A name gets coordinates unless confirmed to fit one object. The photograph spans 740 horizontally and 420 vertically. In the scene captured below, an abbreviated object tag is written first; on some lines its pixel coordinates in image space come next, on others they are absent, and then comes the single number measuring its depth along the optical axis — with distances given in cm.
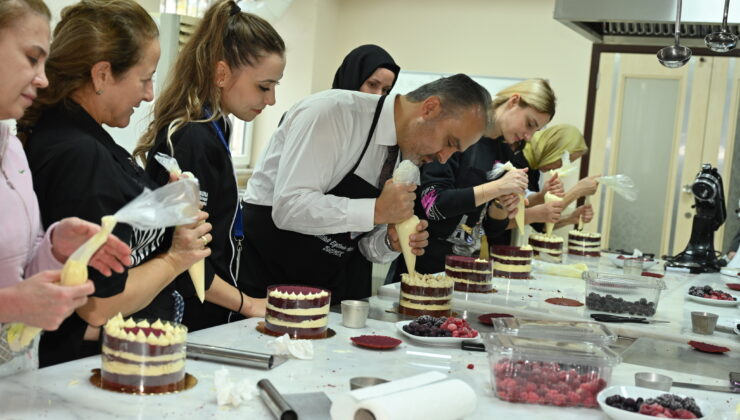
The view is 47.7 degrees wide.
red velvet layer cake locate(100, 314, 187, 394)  163
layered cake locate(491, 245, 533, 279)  372
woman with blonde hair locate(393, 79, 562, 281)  370
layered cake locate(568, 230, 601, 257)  504
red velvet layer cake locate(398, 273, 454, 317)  268
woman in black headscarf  396
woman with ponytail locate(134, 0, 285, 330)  240
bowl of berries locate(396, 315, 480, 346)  227
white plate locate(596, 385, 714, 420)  168
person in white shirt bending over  283
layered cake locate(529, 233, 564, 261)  454
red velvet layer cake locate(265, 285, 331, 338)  222
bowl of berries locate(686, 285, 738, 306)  342
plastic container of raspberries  183
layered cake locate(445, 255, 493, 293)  320
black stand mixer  482
